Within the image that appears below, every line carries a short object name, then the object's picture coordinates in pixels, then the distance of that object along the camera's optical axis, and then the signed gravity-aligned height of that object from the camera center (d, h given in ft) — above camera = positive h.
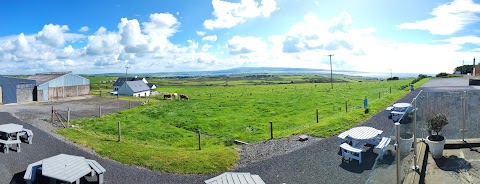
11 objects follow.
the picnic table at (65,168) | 30.66 -9.31
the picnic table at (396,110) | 62.09 -6.87
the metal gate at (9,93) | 134.34 -5.76
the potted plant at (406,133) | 24.87 -4.67
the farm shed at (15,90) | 134.31 -4.40
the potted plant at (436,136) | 31.96 -6.14
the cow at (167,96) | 180.45 -9.95
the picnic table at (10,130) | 48.75 -8.03
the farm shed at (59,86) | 153.07 -3.21
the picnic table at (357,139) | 38.71 -8.33
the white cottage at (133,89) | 213.87 -7.05
